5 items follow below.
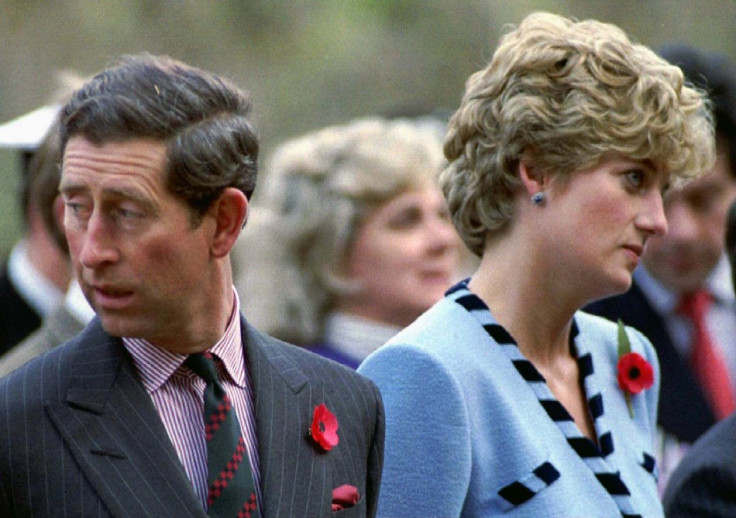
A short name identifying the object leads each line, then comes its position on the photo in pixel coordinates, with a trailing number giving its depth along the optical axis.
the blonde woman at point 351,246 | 10.62
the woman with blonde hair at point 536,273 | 6.52
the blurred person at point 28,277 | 10.43
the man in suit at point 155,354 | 5.22
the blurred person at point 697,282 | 10.84
